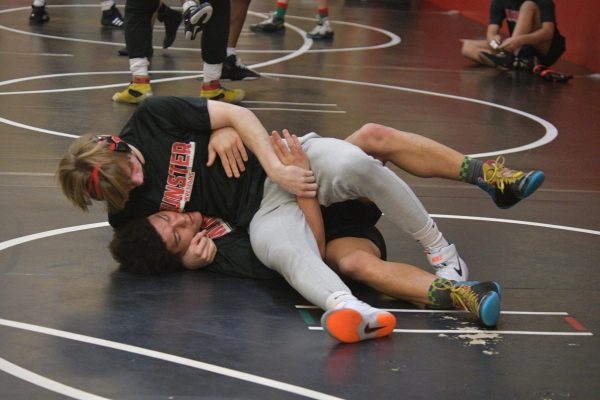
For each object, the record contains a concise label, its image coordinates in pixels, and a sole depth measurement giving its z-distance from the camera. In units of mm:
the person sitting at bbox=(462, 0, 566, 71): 14962
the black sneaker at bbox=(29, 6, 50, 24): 17259
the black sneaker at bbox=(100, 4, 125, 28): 17245
